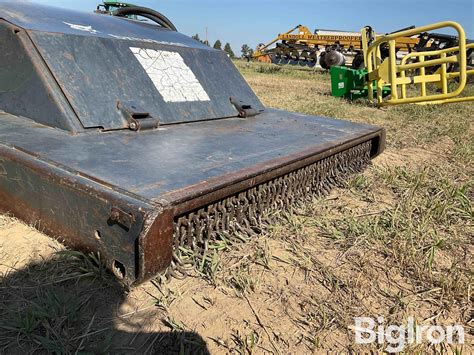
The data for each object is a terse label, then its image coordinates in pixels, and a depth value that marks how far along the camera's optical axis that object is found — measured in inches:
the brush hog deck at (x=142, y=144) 54.0
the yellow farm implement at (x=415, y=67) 158.9
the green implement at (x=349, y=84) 279.9
